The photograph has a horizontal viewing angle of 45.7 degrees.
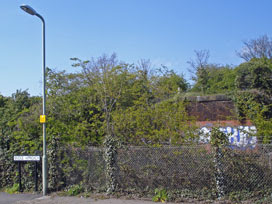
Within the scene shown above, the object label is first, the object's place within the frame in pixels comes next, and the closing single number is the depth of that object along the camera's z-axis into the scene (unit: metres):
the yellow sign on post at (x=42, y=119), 10.90
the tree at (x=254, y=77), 17.03
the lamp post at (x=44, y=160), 10.88
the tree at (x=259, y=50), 46.38
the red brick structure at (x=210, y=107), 17.52
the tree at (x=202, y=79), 27.70
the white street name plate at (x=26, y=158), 11.13
